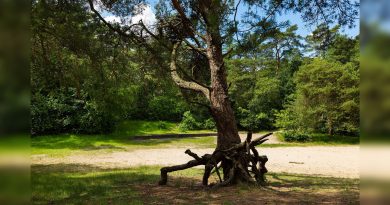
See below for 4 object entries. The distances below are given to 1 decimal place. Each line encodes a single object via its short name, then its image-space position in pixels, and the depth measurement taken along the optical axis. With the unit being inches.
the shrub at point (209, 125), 1627.0
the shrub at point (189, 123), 1582.2
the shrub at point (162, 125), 1537.9
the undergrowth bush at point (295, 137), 1349.7
